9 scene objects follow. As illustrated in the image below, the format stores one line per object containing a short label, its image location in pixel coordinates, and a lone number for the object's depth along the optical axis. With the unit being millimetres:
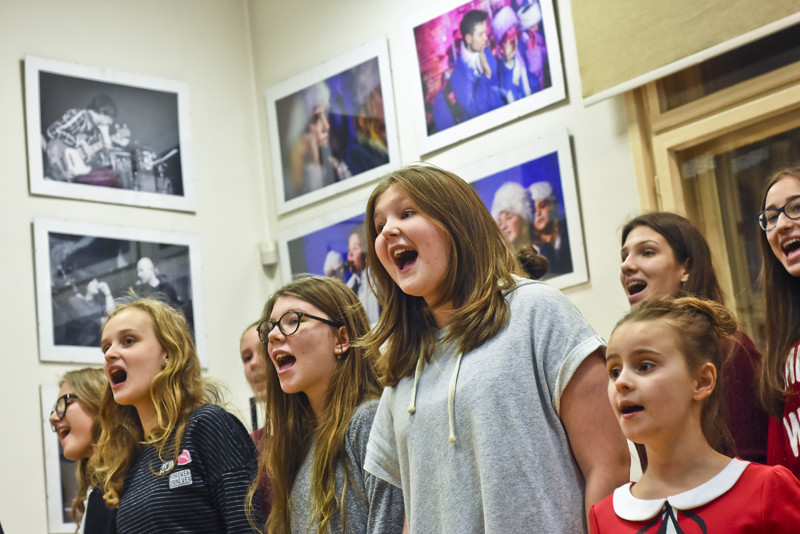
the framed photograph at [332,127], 7656
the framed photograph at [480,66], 6578
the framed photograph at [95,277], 7254
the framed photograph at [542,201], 6277
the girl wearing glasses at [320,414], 3512
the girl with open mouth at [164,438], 3939
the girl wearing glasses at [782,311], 2881
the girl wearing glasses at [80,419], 5414
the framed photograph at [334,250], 7590
